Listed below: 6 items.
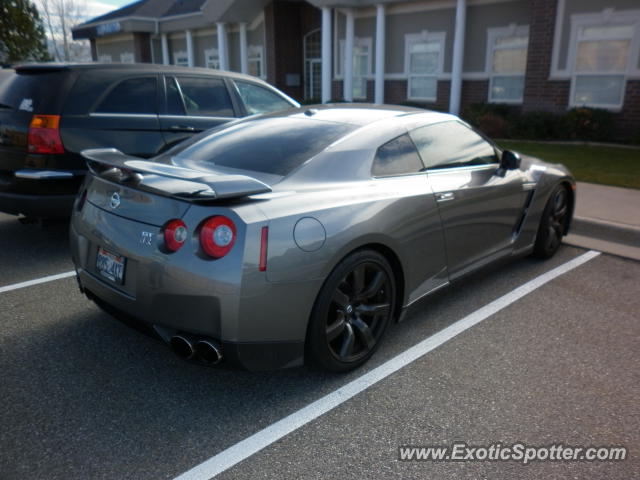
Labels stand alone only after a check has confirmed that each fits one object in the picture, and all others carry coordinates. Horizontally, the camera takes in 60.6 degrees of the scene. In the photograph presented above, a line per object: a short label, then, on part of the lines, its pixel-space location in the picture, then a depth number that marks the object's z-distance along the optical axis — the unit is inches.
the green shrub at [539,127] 523.2
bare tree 1967.3
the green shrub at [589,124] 505.0
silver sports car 103.3
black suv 195.2
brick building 518.6
